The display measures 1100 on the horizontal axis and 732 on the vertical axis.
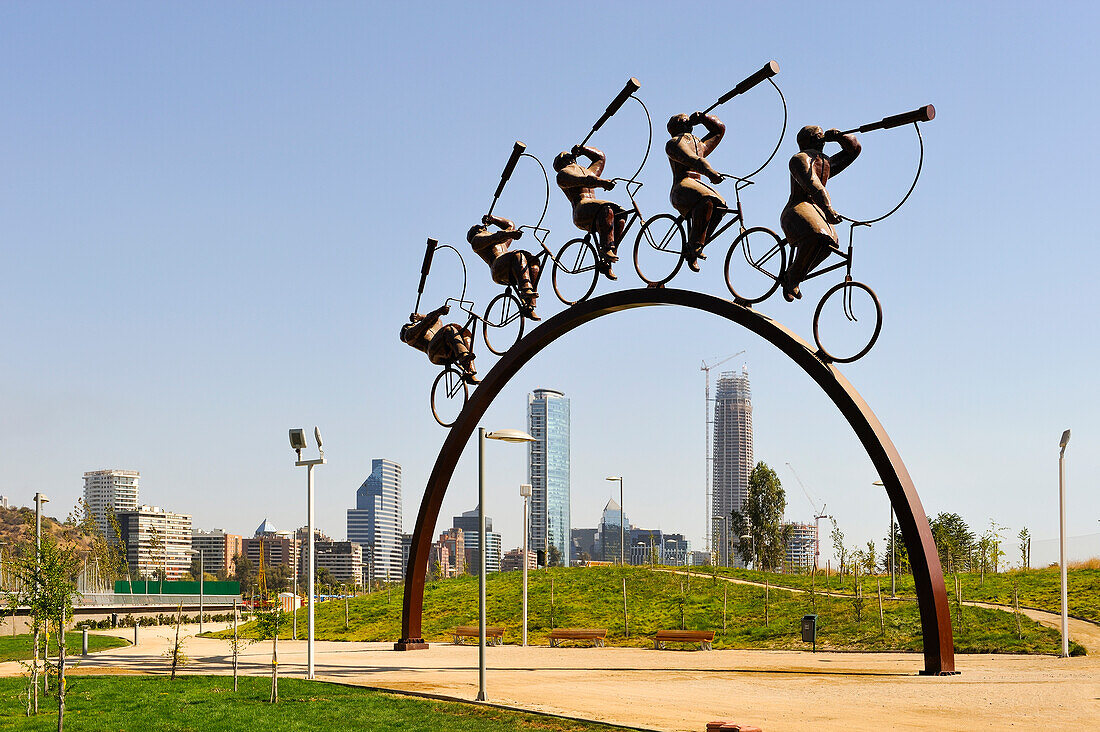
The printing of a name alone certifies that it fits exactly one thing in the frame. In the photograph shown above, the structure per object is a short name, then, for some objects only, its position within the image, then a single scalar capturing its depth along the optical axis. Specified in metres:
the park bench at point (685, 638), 27.02
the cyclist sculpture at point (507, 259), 23.19
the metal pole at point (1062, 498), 22.89
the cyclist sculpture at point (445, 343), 25.22
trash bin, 25.16
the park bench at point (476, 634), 29.75
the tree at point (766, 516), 66.44
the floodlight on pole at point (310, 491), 20.20
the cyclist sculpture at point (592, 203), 20.78
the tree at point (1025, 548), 41.97
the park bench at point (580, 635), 29.56
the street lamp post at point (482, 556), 16.30
